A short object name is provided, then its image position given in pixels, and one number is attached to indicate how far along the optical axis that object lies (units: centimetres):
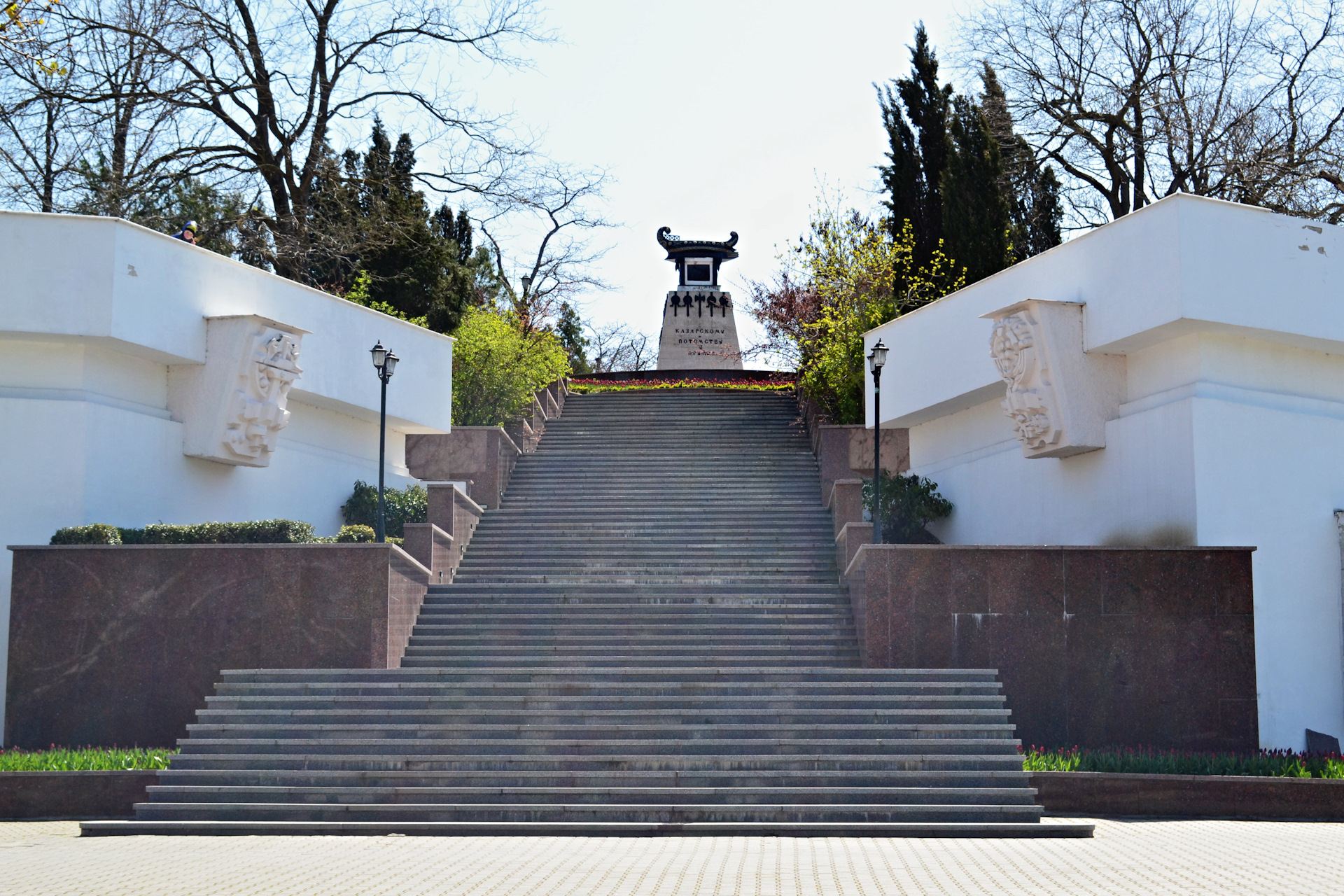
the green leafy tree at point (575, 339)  5238
